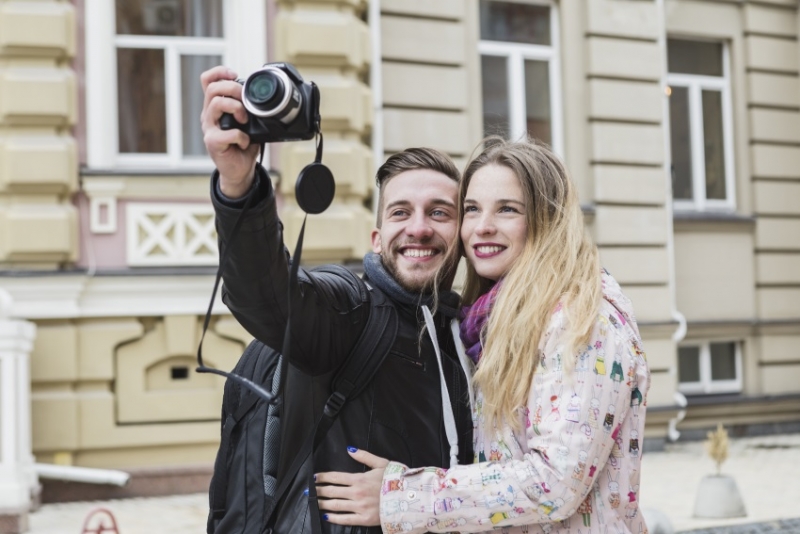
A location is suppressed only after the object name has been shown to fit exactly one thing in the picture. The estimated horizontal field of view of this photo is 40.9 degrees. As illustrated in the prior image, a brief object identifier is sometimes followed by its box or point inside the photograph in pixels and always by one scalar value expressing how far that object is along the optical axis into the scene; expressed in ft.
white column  22.45
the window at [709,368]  38.40
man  7.41
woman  7.70
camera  6.98
